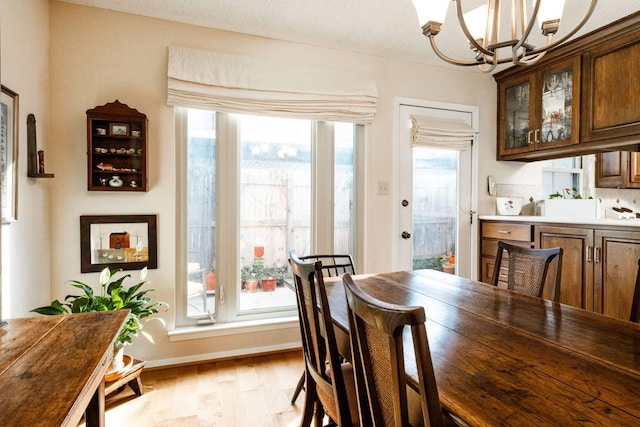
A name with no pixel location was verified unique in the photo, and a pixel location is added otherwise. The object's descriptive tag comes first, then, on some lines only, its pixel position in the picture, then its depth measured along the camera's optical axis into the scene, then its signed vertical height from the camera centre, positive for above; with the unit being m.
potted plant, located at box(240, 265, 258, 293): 2.71 -0.53
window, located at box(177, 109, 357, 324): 2.55 +0.03
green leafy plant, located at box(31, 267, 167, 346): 1.84 -0.51
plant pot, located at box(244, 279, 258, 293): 2.72 -0.58
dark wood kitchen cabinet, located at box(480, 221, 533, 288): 2.92 -0.25
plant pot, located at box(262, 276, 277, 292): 2.77 -0.59
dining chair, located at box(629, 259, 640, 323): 1.45 -0.40
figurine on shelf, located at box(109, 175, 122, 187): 2.24 +0.17
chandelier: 1.36 +0.74
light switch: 2.96 +0.19
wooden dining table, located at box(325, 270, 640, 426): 0.70 -0.39
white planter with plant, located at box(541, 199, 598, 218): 2.91 +0.01
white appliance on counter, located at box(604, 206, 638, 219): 3.19 -0.03
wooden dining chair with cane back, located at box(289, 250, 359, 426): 1.18 -0.55
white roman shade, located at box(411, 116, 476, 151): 3.06 +0.68
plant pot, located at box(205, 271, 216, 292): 2.60 -0.52
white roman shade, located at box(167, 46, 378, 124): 2.40 +0.89
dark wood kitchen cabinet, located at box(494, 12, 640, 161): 2.39 +0.85
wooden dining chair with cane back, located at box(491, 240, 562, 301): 1.69 -0.30
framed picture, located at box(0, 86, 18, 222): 1.62 +0.27
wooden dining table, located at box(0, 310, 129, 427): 0.69 -0.38
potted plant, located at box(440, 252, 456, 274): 3.27 -0.50
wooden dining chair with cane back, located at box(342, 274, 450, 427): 0.68 -0.33
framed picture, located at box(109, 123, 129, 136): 2.22 +0.51
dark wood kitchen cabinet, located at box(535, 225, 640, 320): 2.27 -0.39
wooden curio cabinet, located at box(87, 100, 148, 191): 2.19 +0.39
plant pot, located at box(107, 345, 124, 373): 1.95 -0.84
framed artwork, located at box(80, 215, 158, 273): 2.27 -0.21
